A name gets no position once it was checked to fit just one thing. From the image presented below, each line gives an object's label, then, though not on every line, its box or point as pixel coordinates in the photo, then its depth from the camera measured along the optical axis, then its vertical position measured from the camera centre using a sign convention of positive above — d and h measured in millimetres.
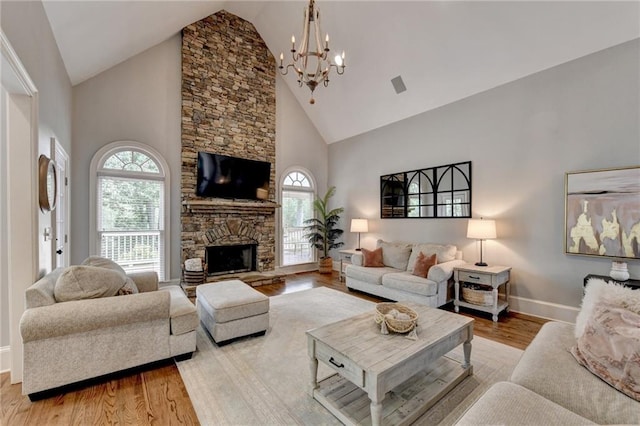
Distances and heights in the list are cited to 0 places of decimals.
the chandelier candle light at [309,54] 2672 +1529
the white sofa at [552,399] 1229 -906
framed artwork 3035 -35
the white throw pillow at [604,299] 1749 -573
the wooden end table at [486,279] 3629 -925
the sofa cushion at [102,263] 2850 -522
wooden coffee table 1698 -1008
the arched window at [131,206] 4605 +103
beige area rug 1913 -1387
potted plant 6680 -497
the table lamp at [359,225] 5945 -299
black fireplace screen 5684 -984
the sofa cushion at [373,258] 4980 -839
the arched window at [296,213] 6691 -42
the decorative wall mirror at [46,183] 2451 +270
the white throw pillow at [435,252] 4359 -653
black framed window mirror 4547 +322
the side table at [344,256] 5669 -933
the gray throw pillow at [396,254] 4832 -763
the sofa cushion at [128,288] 2488 -693
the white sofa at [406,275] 3908 -992
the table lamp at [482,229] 3900 -264
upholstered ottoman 2875 -1073
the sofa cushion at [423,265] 4160 -806
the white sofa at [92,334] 2033 -984
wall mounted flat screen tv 5391 +700
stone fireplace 5336 +1918
